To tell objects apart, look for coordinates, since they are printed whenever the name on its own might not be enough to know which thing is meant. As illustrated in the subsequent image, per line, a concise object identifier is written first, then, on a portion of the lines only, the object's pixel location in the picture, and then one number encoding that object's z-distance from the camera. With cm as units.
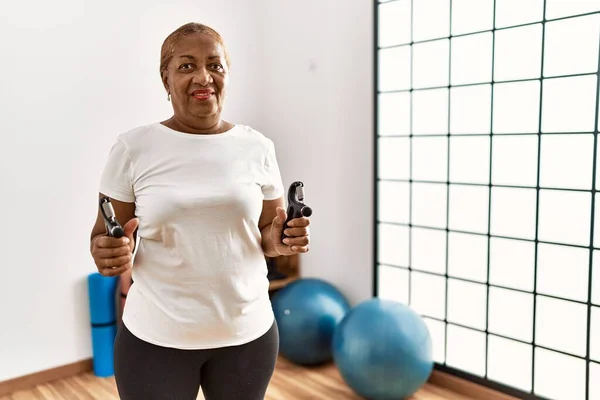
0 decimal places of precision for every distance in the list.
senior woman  121
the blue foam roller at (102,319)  302
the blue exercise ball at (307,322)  301
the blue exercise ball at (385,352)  252
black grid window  231
